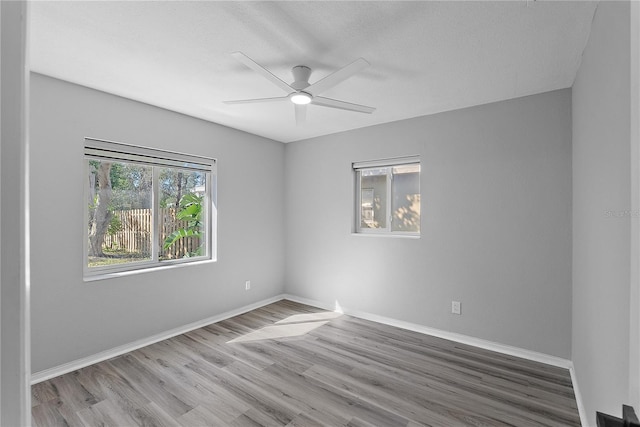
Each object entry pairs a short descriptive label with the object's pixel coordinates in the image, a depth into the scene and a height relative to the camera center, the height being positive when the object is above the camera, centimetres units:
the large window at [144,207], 280 +4
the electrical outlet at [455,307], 310 -96
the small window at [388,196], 354 +20
